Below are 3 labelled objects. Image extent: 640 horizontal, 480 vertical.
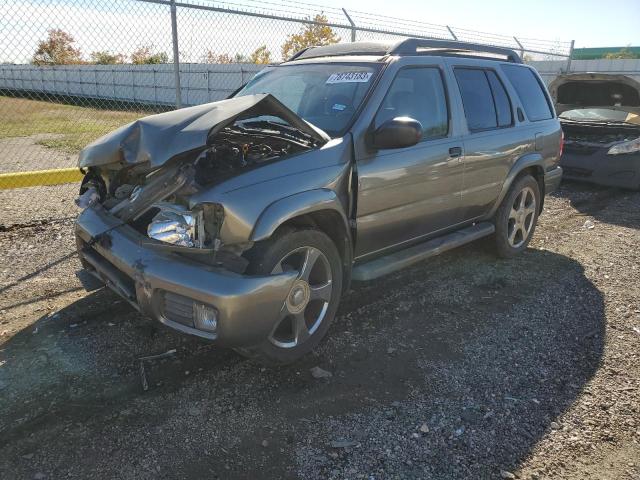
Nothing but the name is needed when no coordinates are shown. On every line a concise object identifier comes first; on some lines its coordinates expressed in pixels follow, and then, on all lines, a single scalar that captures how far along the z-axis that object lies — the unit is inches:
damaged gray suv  111.9
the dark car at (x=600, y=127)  323.3
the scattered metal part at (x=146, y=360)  119.9
